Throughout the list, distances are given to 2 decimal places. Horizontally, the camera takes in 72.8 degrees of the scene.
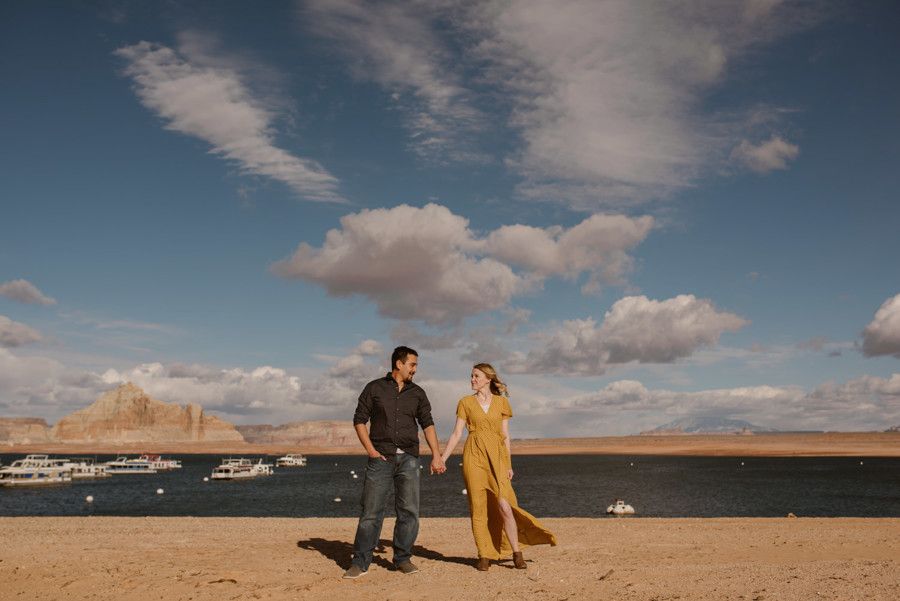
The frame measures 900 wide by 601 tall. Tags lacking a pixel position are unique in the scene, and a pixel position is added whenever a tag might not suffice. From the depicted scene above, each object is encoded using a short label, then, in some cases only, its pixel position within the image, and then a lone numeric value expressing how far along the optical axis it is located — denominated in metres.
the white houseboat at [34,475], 73.10
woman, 8.02
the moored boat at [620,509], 36.56
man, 7.81
